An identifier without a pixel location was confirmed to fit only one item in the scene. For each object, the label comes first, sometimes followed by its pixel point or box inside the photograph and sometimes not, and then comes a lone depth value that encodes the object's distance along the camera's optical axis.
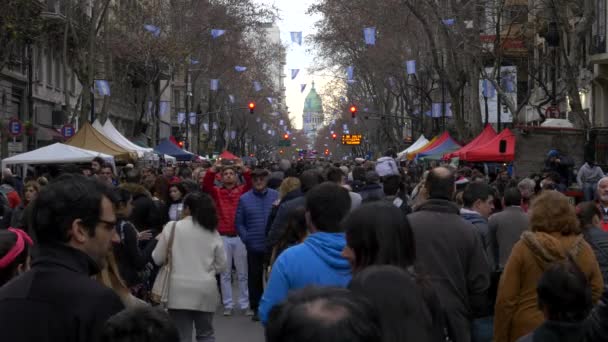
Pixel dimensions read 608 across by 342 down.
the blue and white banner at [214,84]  57.72
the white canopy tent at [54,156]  23.53
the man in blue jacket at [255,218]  12.95
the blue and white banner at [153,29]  38.16
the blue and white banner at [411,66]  43.06
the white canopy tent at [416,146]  41.34
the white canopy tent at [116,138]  29.86
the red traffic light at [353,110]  58.62
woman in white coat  8.84
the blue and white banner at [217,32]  44.72
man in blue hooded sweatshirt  5.23
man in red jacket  13.48
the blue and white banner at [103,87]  34.12
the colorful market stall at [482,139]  27.23
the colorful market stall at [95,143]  27.22
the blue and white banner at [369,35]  39.31
